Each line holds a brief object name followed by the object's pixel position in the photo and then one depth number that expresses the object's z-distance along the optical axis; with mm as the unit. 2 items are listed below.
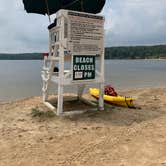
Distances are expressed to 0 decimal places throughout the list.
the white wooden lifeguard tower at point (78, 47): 4379
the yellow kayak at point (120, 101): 5289
